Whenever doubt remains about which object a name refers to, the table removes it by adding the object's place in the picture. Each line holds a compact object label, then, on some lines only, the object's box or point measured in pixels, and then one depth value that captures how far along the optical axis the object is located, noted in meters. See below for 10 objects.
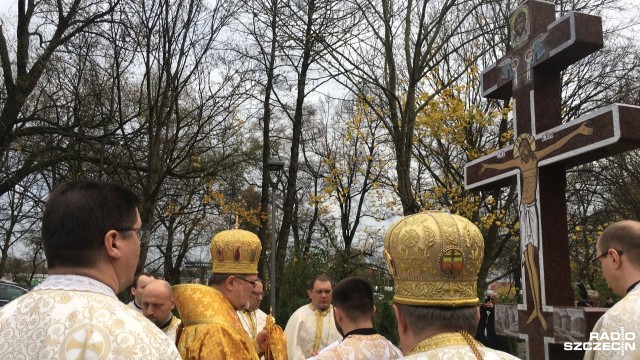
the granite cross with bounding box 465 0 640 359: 5.70
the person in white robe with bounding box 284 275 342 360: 8.03
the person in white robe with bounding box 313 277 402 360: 3.32
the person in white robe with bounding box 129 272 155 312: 5.80
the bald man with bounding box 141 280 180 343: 4.95
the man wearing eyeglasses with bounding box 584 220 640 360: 3.11
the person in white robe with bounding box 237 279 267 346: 6.94
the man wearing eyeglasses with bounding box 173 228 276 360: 3.58
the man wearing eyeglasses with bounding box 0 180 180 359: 1.84
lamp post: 11.37
